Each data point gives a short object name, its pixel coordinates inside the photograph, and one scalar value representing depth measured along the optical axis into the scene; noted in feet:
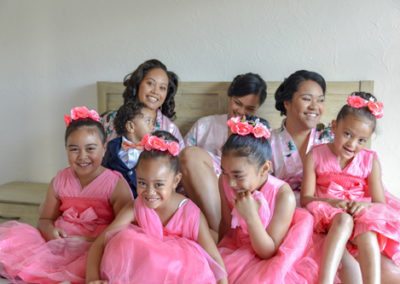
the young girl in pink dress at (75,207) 4.42
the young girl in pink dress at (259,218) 3.93
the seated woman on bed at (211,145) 5.21
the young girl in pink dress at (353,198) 4.00
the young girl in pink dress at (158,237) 3.76
